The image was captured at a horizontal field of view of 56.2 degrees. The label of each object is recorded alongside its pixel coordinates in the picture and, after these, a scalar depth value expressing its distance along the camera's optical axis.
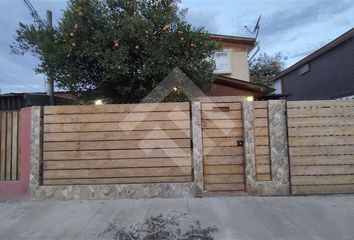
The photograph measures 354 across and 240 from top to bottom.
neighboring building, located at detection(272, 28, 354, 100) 13.20
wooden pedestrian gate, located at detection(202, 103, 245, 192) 6.61
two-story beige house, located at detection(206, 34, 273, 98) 14.38
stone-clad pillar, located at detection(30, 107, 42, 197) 6.59
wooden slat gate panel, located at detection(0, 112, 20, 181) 6.75
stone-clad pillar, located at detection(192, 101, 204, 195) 6.56
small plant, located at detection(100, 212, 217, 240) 4.61
